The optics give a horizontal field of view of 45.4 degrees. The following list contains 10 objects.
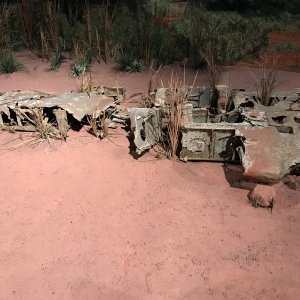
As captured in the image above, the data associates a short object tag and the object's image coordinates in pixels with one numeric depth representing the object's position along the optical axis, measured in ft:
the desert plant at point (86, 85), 16.16
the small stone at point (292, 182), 10.92
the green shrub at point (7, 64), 19.48
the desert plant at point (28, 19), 22.41
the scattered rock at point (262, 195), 10.27
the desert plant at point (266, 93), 13.80
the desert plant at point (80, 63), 19.44
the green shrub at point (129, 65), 19.98
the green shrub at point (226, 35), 22.17
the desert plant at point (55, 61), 20.63
